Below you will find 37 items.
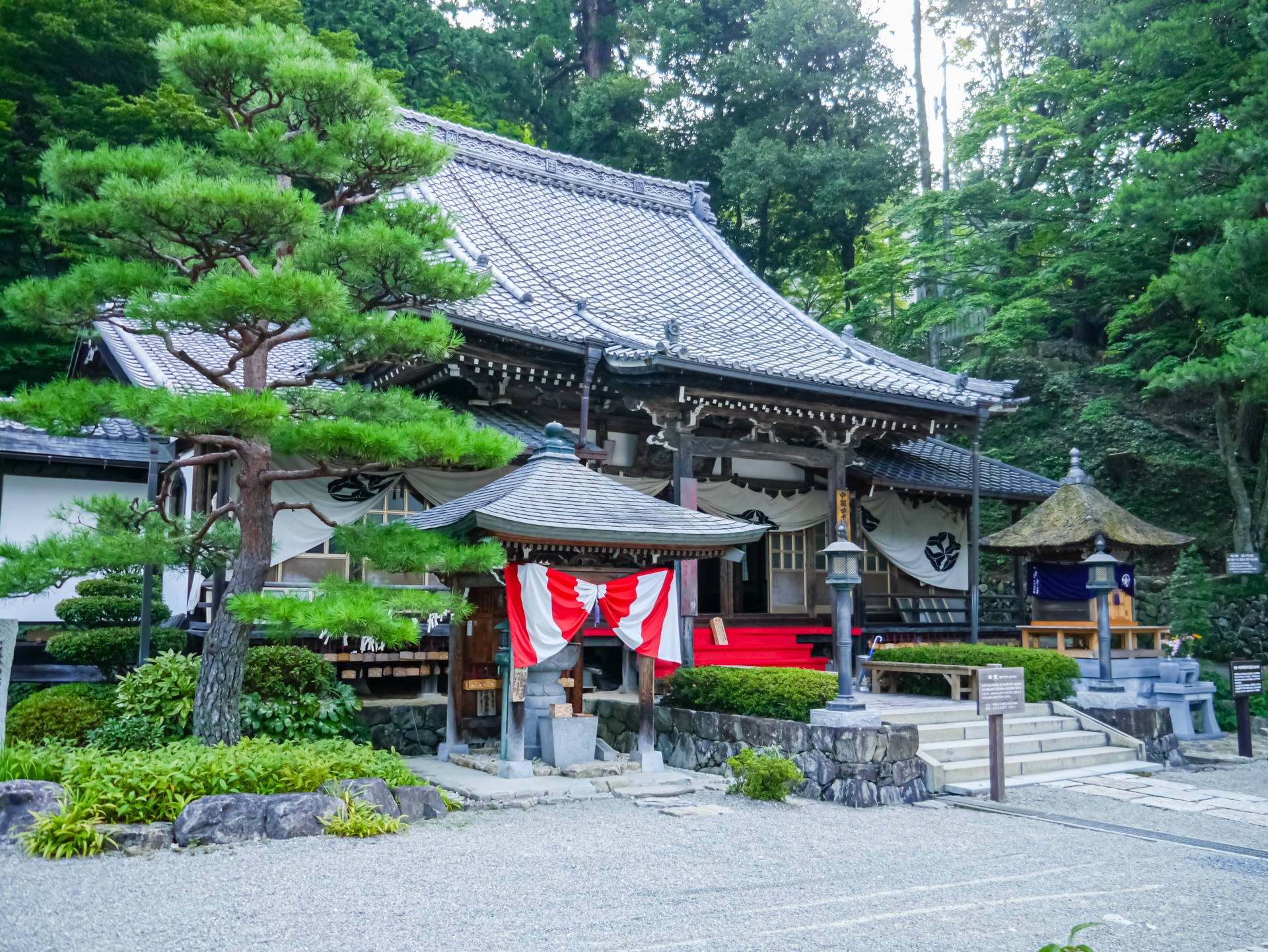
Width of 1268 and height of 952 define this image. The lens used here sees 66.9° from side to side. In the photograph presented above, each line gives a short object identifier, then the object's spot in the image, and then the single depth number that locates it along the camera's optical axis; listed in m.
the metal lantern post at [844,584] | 8.84
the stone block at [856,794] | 8.37
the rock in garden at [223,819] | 6.17
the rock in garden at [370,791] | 6.79
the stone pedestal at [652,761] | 9.13
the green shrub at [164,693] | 8.12
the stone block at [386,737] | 9.99
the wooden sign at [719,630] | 12.38
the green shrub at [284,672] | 8.60
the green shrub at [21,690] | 10.28
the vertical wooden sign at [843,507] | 12.27
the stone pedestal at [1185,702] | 12.48
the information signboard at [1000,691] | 8.75
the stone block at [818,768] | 8.61
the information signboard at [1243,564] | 15.06
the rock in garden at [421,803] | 7.10
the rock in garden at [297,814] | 6.41
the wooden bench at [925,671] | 11.20
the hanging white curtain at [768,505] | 13.13
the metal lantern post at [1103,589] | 11.43
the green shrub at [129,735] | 7.90
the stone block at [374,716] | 9.95
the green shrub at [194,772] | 6.30
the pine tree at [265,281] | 6.73
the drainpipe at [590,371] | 10.72
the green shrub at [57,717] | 8.13
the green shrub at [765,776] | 8.30
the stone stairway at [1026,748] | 9.23
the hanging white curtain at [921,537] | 15.05
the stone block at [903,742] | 8.63
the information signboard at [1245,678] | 11.30
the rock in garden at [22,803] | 6.20
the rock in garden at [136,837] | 6.02
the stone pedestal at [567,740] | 9.00
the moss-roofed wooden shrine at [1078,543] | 12.99
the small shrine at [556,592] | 8.55
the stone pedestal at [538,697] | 9.19
